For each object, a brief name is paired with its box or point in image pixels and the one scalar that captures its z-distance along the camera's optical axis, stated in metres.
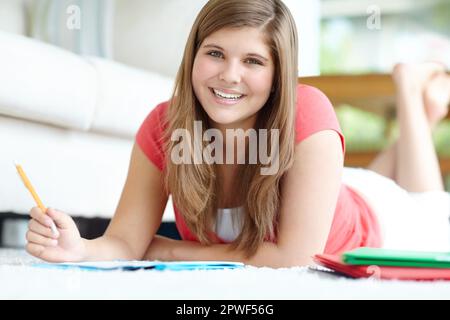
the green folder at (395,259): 1.68
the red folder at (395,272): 1.67
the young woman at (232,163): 1.97
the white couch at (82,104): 2.47
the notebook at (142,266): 1.74
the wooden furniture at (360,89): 4.44
